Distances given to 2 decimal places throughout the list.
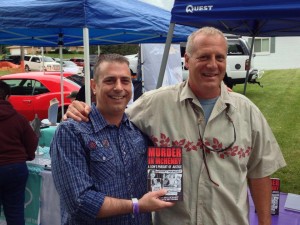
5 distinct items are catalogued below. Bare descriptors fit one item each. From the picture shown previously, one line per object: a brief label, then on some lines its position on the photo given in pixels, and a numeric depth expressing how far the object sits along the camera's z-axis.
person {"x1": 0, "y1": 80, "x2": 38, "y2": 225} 3.50
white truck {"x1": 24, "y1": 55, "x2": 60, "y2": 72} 30.86
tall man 1.84
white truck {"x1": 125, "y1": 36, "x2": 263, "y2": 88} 14.42
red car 8.60
